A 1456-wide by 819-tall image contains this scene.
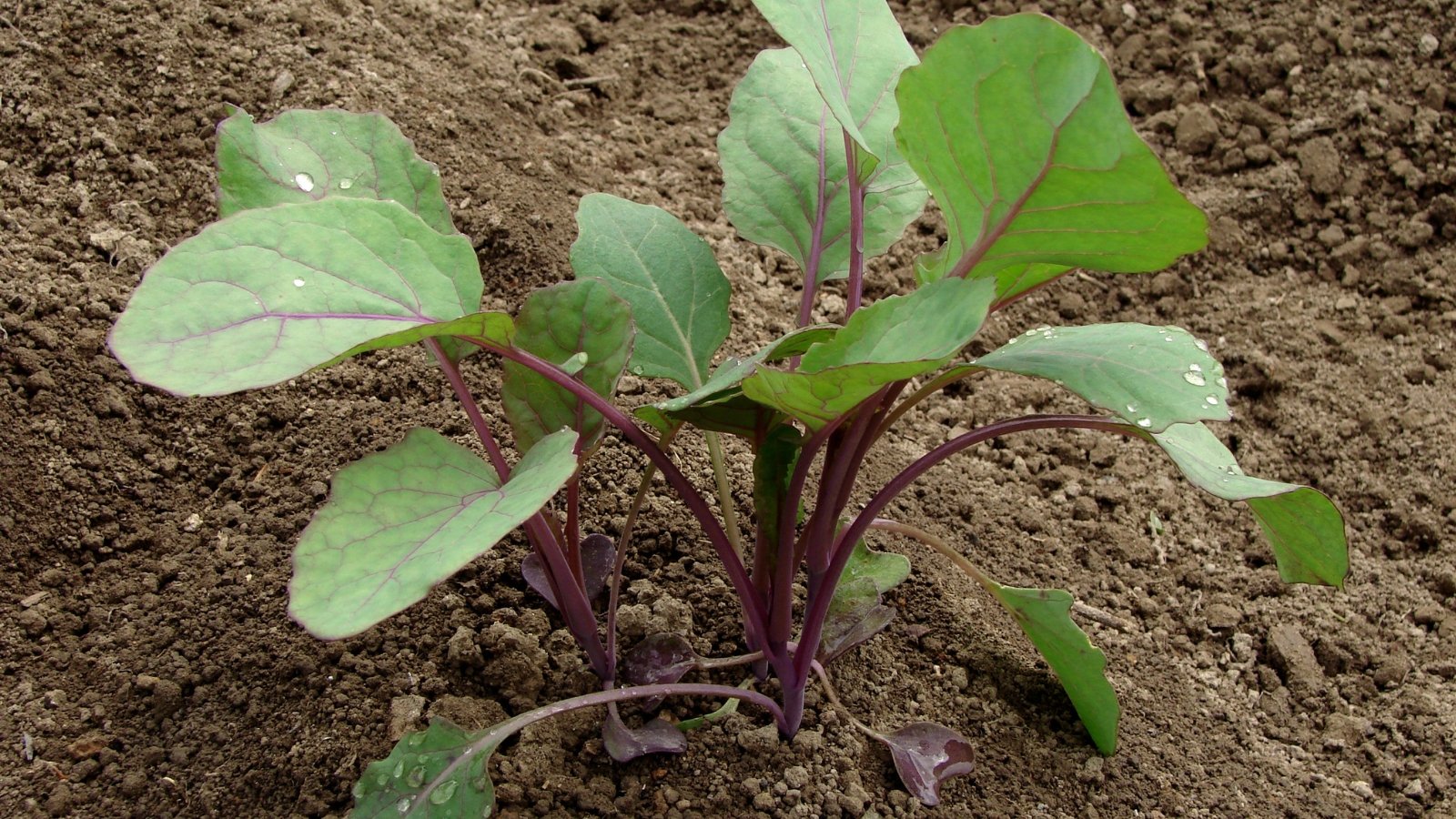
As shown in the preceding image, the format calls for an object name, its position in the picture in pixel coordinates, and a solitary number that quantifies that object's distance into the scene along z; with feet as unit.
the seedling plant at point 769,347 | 2.04
